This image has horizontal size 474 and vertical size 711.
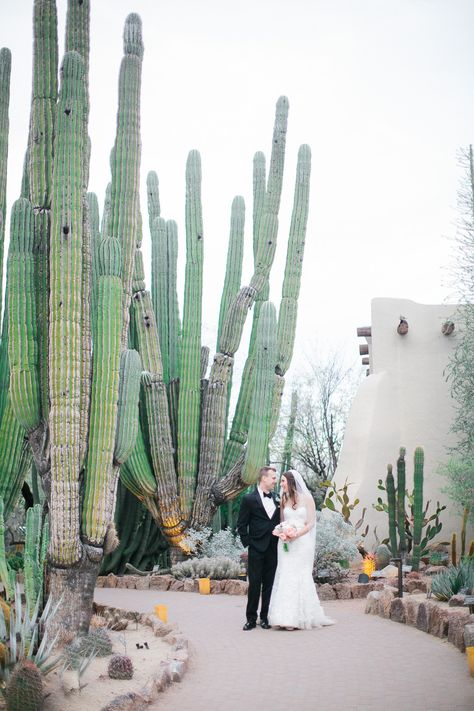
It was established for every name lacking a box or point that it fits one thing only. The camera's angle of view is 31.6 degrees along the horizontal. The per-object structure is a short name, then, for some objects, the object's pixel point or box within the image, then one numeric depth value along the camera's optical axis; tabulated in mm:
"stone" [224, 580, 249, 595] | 10695
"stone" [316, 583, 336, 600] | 9938
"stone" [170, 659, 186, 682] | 5480
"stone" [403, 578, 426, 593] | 9664
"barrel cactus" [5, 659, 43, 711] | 4391
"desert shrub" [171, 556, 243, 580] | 11352
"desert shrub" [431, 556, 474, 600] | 8031
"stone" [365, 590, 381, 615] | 8492
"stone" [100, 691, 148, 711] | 4441
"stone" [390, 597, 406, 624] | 7868
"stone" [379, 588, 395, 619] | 8242
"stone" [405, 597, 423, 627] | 7617
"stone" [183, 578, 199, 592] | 11156
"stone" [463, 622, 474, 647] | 5945
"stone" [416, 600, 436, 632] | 7281
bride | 7656
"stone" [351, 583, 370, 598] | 10031
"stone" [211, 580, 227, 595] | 10898
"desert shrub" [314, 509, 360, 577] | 10484
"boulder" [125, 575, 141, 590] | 11582
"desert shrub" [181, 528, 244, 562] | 12117
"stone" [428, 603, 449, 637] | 6863
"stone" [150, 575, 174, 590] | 11367
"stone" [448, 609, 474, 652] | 6309
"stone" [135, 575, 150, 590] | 11477
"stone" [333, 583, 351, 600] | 10000
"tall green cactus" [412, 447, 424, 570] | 12016
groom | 7727
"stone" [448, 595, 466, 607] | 7562
